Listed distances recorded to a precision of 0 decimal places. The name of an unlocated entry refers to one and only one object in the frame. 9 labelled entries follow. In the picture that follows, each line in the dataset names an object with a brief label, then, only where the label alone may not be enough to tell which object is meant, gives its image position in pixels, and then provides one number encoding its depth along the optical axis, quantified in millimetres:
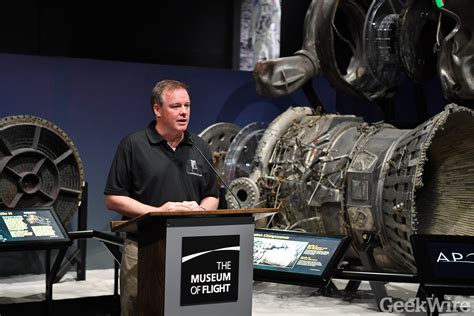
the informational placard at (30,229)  5613
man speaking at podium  4328
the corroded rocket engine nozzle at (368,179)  6294
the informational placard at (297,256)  5234
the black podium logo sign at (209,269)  3822
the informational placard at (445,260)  4637
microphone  4381
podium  3785
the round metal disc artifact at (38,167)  6824
